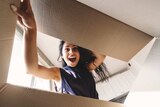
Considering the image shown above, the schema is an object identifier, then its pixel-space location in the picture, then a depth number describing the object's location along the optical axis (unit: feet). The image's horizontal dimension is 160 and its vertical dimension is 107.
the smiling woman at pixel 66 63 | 3.27
